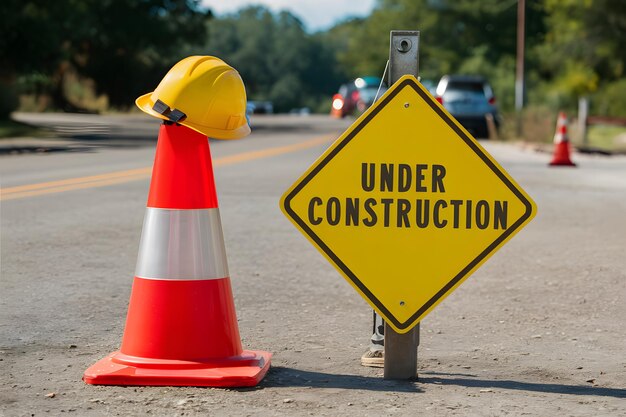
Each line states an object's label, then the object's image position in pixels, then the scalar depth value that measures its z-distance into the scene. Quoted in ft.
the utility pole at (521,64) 149.28
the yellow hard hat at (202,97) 17.25
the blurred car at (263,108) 287.07
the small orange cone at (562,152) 67.62
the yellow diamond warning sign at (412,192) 16.48
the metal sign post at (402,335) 16.69
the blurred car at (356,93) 139.13
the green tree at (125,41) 180.73
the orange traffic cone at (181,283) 16.93
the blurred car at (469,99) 104.32
